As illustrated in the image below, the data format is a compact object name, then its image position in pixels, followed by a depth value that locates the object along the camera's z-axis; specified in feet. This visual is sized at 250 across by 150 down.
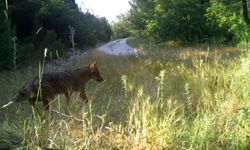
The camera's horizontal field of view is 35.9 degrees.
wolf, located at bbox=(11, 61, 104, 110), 16.96
